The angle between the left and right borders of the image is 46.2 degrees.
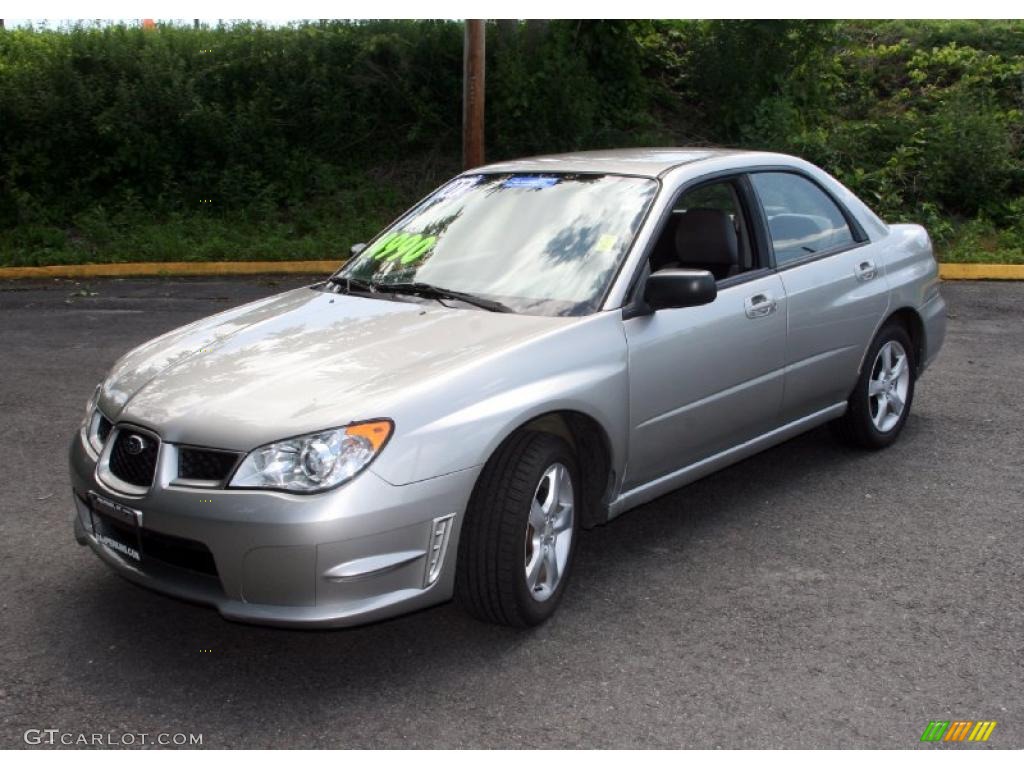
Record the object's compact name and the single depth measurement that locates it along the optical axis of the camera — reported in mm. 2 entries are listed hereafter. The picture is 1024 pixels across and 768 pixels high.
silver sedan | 3717
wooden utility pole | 13094
